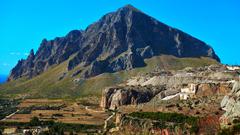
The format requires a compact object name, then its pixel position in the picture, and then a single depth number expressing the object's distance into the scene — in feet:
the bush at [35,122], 588.75
